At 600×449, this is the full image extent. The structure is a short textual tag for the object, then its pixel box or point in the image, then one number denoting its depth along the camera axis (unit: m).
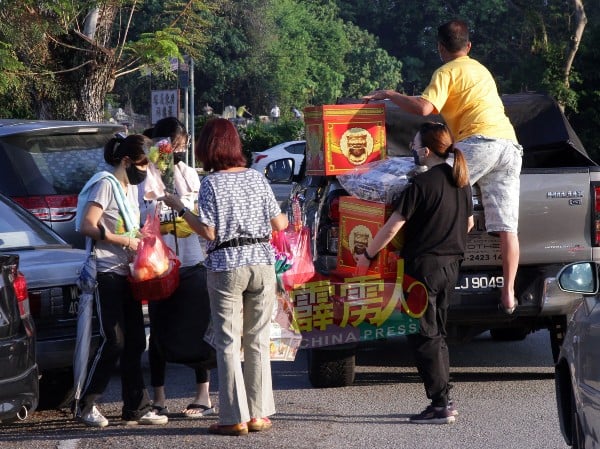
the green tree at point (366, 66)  95.50
